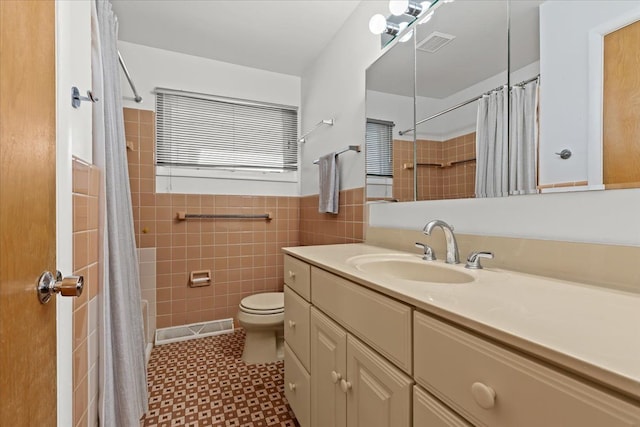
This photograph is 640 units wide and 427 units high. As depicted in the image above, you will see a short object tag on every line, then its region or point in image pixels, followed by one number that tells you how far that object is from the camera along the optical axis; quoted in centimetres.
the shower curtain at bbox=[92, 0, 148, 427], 111
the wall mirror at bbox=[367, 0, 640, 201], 74
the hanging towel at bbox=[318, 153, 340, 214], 199
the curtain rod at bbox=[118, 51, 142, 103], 199
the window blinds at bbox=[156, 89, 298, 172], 232
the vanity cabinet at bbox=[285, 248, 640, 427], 39
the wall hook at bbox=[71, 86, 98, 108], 90
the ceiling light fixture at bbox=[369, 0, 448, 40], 138
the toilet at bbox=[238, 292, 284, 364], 189
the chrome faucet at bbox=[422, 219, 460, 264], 106
